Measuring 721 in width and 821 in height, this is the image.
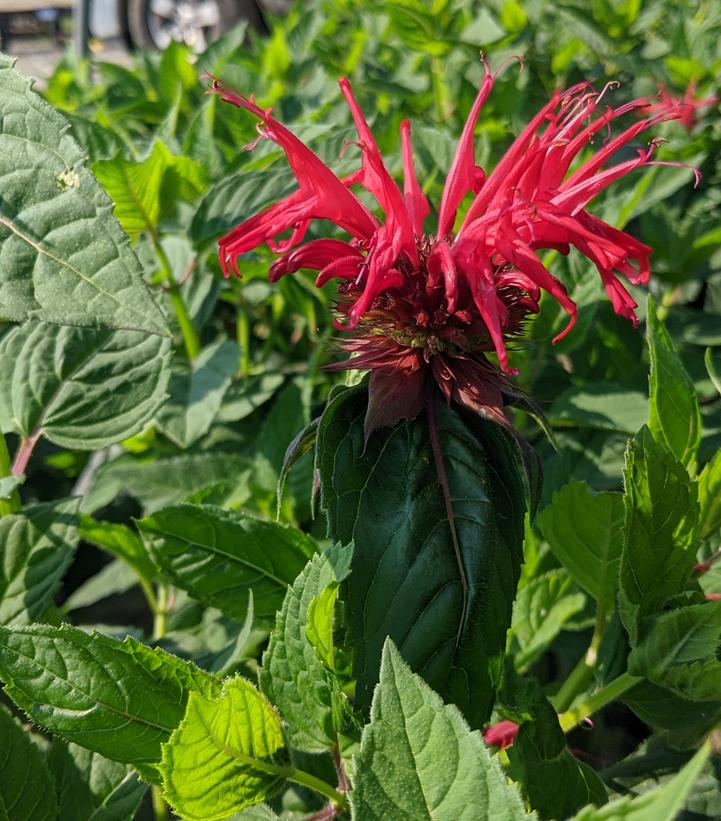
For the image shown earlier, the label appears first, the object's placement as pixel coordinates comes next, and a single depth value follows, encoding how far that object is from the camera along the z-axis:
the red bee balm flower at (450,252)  0.23
